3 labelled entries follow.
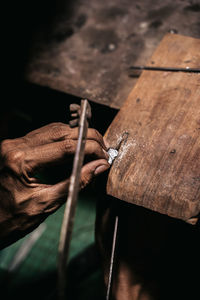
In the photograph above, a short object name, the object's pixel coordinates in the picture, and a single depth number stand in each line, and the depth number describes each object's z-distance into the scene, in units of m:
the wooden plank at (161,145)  0.57
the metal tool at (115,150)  0.60
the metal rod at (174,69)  0.64
